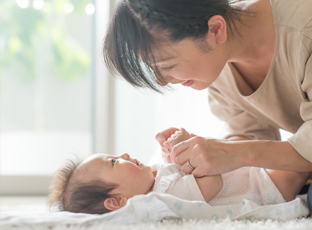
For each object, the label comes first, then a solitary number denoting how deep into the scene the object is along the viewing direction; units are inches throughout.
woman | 41.6
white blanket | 34.0
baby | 42.3
